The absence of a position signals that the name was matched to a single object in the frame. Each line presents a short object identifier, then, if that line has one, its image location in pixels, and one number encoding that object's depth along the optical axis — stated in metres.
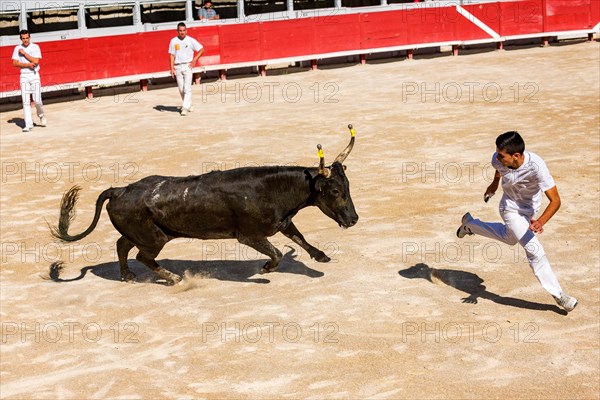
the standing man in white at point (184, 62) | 20.27
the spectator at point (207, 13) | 25.47
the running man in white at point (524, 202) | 8.53
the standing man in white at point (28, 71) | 19.00
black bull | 9.84
